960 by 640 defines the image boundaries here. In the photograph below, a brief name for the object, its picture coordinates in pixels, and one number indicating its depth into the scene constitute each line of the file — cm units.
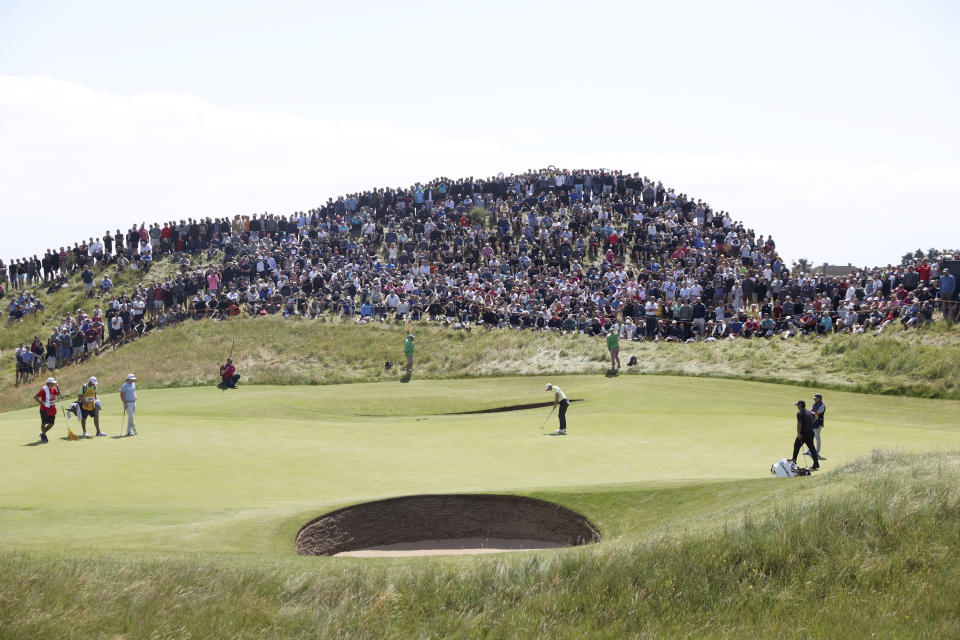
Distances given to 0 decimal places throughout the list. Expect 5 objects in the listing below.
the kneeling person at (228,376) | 4028
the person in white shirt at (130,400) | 2638
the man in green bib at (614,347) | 3903
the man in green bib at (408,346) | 4238
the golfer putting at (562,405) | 2630
